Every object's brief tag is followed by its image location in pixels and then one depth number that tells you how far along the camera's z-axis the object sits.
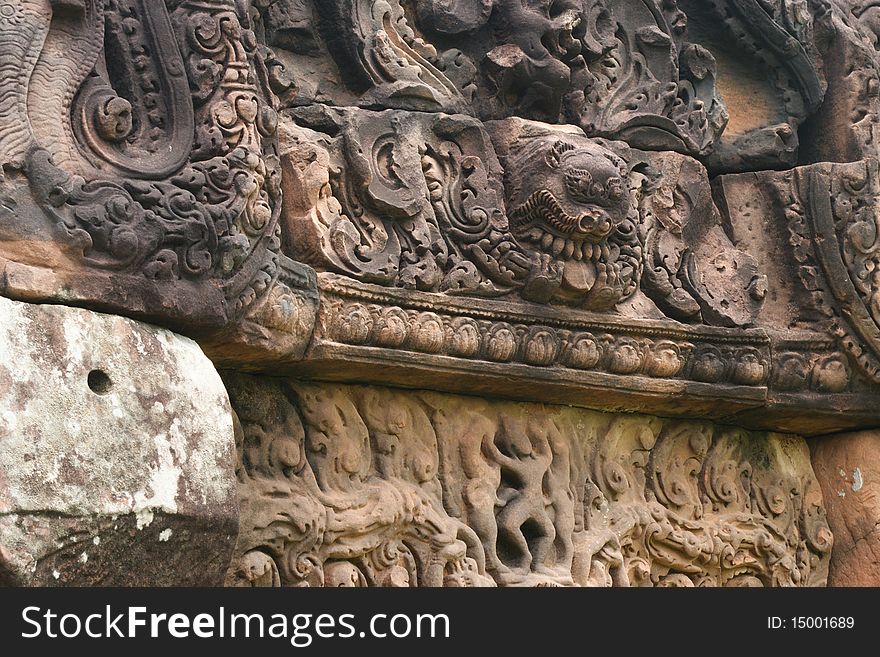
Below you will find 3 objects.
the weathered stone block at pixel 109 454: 3.44
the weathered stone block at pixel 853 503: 5.57
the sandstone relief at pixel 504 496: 4.45
